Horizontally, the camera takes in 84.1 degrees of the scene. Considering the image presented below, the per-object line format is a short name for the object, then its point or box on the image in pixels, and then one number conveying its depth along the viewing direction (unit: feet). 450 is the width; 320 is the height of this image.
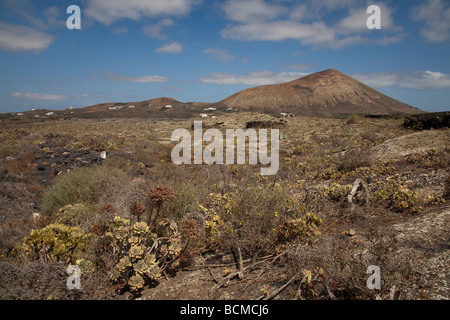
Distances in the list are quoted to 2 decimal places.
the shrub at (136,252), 8.18
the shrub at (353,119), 61.82
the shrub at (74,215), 12.31
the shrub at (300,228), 9.76
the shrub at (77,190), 17.58
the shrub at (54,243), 7.94
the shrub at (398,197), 12.36
